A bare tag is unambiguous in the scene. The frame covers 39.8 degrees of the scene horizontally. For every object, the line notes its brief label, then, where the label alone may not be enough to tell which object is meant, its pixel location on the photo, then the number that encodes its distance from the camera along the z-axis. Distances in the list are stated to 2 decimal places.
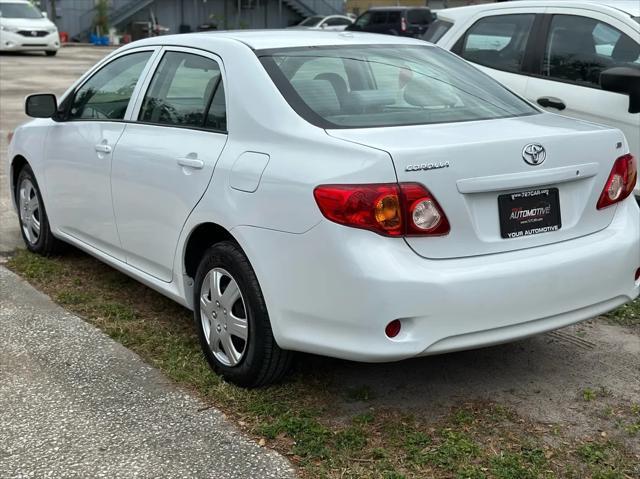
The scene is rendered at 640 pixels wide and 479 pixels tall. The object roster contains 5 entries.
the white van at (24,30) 27.12
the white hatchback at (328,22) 34.38
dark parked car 28.81
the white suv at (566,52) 5.88
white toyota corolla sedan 3.25
